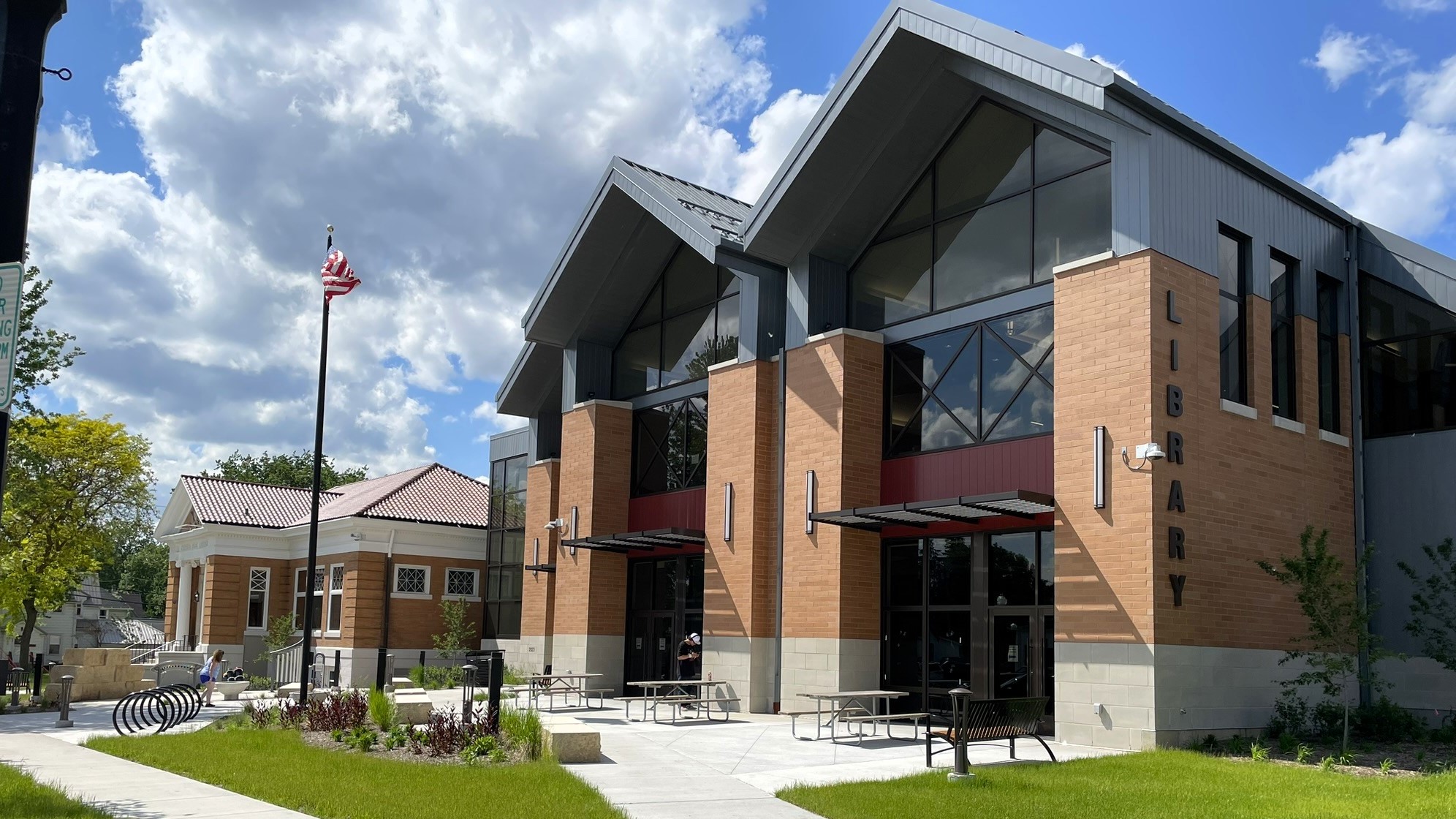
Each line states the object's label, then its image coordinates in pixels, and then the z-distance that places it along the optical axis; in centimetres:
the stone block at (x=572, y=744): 1487
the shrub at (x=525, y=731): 1496
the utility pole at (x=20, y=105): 870
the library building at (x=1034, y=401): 1739
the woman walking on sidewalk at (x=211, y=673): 2605
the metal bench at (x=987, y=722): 1384
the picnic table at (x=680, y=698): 2097
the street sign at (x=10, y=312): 806
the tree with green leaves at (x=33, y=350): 2656
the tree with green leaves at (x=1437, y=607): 1861
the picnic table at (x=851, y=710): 1750
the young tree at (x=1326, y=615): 1669
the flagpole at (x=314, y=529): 1973
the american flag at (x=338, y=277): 2144
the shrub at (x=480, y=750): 1472
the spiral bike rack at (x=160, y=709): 1934
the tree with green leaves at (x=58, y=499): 3225
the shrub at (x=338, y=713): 1744
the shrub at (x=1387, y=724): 1847
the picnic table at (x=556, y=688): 2383
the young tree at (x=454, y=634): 3469
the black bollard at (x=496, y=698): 1562
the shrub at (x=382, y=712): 1721
